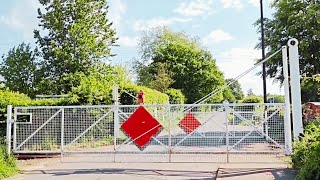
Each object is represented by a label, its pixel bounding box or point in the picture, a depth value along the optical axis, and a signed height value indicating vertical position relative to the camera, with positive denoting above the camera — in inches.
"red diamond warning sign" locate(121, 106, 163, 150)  495.2 -3.6
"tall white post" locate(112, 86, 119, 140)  502.6 +3.6
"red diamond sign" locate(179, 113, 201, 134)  568.1 +0.9
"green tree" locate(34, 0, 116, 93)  1189.1 +245.5
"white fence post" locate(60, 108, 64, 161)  495.9 -13.3
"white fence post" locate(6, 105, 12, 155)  486.0 +1.3
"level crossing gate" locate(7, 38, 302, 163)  488.4 -13.3
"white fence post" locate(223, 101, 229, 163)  470.3 +5.0
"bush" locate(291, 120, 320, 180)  284.8 -24.3
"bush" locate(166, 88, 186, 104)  1701.5 +111.3
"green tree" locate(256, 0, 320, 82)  972.6 +217.7
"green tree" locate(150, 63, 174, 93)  1974.8 +219.3
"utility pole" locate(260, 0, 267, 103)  924.6 +113.8
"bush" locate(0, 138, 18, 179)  411.9 -39.9
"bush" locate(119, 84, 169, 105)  794.2 +55.6
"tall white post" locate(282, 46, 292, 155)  463.8 +3.4
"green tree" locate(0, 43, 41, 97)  1261.1 +159.6
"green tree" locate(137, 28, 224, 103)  2326.5 +315.6
